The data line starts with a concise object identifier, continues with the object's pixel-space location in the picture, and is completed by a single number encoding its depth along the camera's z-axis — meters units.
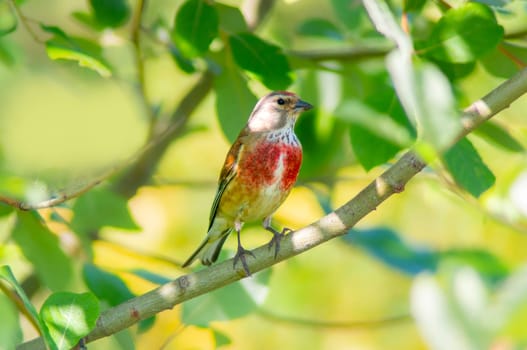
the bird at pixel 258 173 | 8.84
